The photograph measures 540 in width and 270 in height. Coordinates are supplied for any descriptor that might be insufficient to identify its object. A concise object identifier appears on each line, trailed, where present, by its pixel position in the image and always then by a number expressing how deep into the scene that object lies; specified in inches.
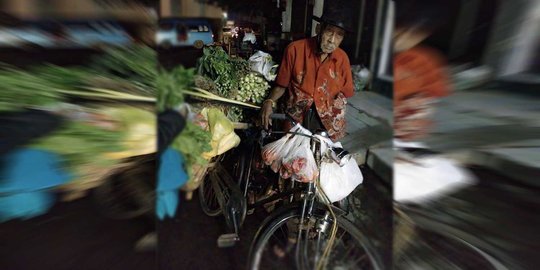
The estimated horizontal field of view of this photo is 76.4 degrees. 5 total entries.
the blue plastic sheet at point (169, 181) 45.8
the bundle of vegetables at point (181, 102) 43.0
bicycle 54.5
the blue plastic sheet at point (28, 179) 61.7
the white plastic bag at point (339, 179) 51.8
